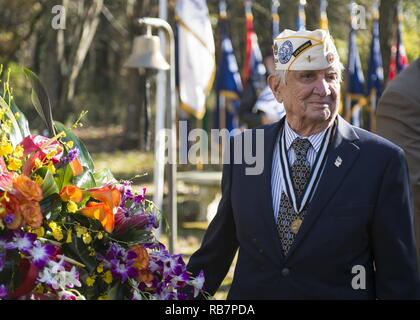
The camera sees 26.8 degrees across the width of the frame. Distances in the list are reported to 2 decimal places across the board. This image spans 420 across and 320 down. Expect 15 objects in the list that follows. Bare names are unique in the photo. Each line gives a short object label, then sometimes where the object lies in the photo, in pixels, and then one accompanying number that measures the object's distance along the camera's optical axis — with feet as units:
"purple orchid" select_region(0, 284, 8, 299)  7.35
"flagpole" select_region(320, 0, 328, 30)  41.47
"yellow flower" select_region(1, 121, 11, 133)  8.20
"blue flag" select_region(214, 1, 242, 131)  44.75
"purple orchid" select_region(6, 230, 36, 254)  7.46
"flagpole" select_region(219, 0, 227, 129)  44.36
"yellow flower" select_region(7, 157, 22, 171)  7.98
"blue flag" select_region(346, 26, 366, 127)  45.68
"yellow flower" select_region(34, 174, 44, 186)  8.03
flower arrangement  7.54
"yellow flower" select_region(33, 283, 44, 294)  7.66
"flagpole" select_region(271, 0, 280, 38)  41.68
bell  24.45
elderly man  9.86
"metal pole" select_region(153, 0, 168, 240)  27.58
